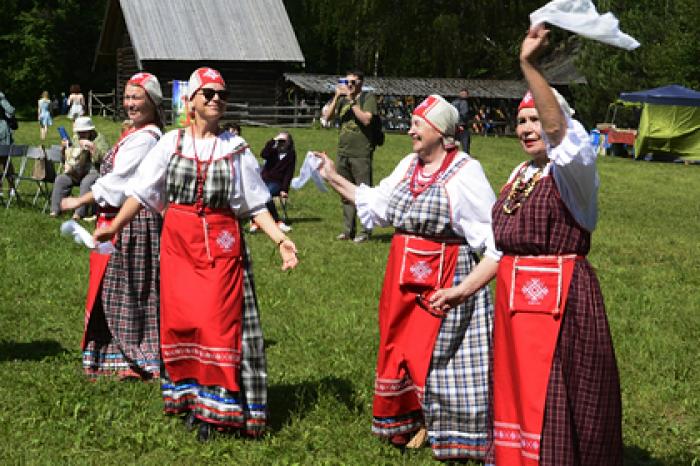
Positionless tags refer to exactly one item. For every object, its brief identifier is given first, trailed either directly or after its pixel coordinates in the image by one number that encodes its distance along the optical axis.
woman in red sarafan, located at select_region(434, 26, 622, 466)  4.04
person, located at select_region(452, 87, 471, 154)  23.84
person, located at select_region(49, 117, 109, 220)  13.51
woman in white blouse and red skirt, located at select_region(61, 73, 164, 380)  6.42
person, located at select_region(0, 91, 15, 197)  16.55
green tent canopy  31.16
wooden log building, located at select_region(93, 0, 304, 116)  39.16
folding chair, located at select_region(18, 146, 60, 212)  15.84
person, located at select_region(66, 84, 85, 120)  33.81
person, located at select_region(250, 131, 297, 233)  14.56
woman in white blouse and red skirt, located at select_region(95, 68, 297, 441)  5.58
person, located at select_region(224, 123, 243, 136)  12.65
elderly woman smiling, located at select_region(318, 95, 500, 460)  5.38
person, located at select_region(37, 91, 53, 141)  30.58
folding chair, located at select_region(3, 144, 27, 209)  15.88
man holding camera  12.34
